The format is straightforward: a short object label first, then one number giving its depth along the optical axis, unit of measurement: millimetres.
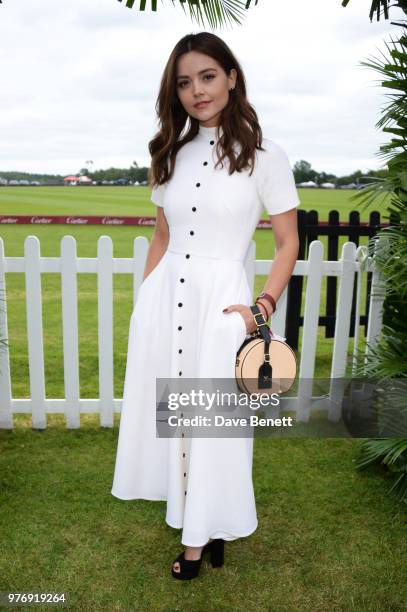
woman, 2314
